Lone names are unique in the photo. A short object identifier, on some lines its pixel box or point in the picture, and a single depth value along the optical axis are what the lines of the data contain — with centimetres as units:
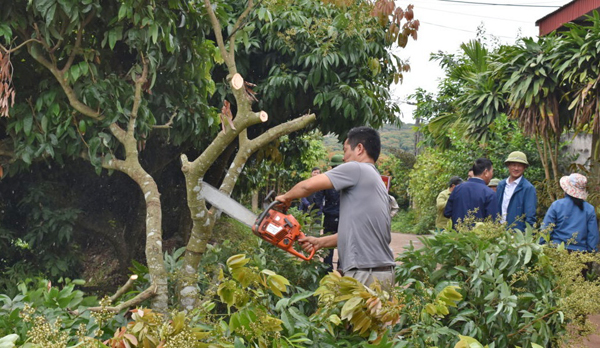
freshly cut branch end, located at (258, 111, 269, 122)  369
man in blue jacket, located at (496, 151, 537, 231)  634
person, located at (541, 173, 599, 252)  585
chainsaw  352
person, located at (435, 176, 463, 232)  766
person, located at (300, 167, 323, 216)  1052
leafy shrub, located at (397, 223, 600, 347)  352
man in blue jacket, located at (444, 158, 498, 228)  612
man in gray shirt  353
